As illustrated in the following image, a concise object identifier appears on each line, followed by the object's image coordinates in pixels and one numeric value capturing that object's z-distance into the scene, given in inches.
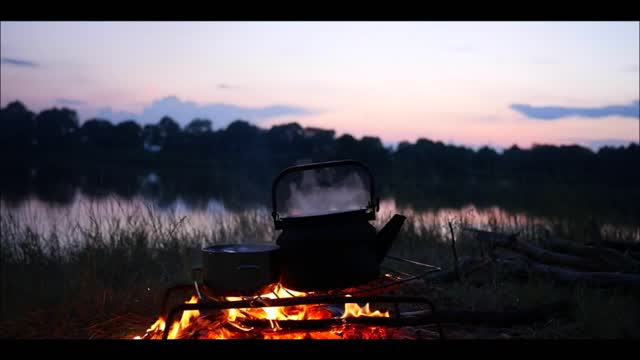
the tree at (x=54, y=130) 807.1
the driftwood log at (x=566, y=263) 172.7
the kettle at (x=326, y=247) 94.7
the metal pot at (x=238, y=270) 91.5
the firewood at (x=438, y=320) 93.0
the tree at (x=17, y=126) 808.9
